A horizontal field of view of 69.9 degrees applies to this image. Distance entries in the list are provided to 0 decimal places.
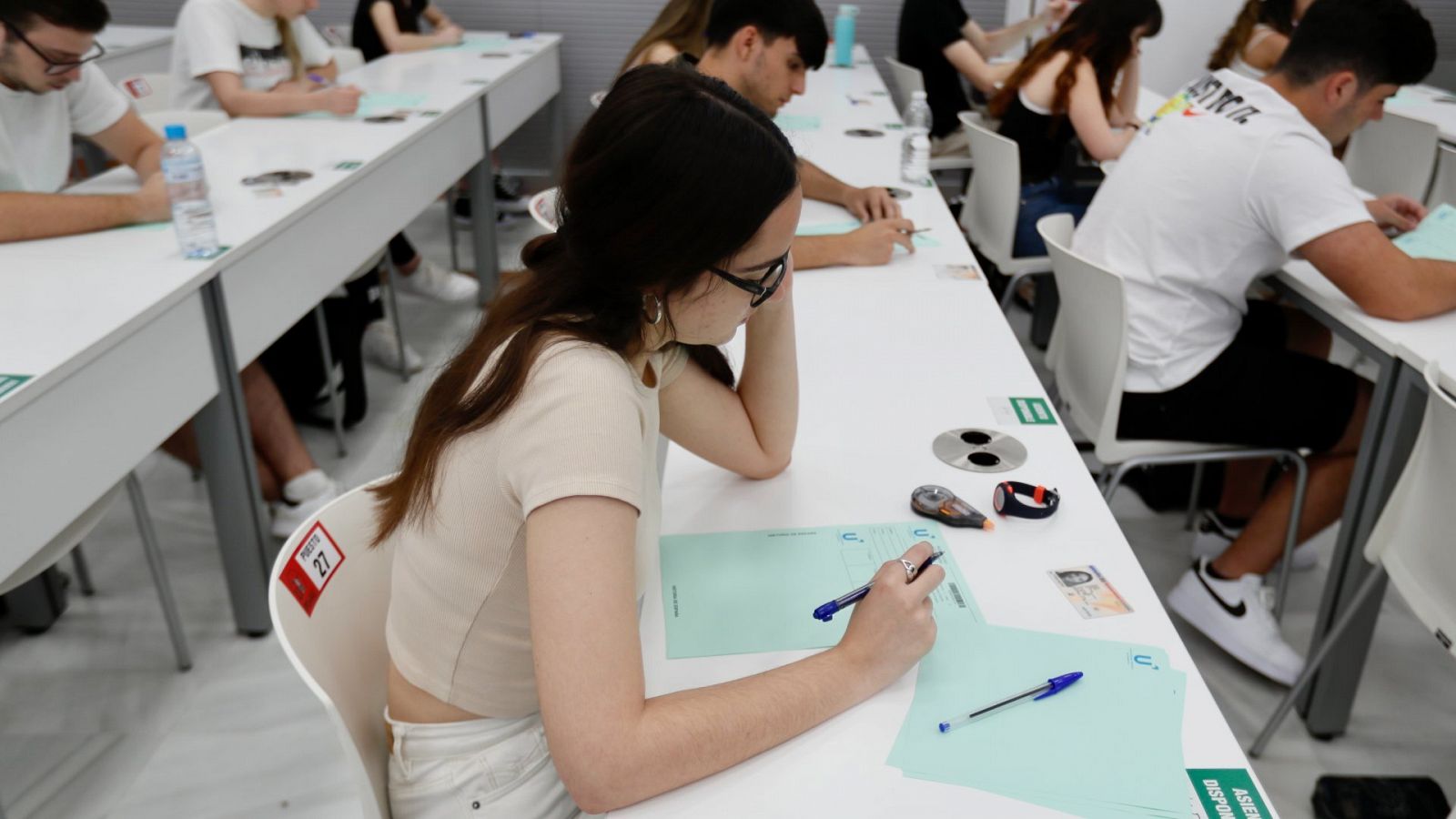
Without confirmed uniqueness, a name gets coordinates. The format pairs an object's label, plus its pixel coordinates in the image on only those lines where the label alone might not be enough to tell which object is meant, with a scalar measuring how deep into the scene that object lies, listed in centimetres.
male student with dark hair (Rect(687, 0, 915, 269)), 214
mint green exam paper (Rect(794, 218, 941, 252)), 216
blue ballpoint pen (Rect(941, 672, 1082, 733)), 89
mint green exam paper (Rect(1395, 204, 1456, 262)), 196
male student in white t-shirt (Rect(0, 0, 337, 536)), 195
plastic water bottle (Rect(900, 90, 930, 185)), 262
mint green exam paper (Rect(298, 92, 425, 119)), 311
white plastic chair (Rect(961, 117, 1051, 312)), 271
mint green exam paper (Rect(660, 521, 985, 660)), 100
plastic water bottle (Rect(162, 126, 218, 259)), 183
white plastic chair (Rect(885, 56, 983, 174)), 383
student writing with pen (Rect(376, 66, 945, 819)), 78
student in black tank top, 297
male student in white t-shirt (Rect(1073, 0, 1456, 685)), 176
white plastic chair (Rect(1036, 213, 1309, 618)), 188
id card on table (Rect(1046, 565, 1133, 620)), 104
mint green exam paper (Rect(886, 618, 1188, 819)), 82
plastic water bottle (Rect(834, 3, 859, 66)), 461
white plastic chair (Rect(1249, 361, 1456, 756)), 141
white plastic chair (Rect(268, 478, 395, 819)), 97
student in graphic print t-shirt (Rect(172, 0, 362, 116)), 299
